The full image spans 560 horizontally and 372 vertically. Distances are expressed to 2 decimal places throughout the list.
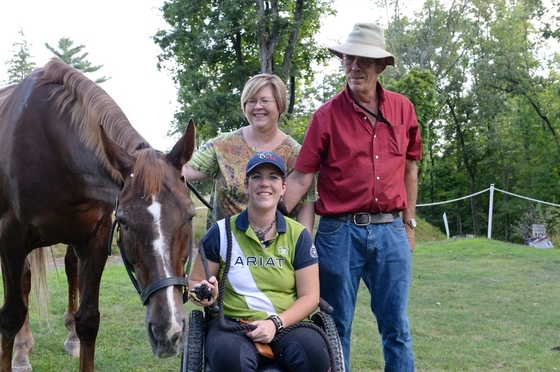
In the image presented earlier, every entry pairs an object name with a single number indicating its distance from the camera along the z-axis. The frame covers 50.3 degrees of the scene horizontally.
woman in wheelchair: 2.48
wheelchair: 2.41
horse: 2.39
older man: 2.97
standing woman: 3.10
